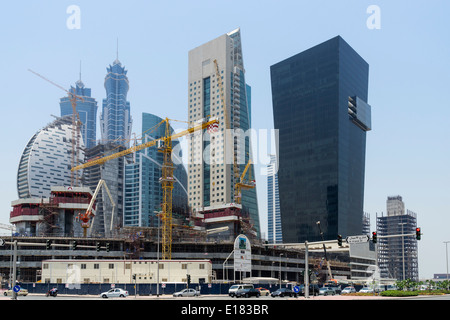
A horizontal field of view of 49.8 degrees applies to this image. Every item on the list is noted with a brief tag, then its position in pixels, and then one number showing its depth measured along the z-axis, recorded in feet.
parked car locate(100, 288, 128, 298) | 239.50
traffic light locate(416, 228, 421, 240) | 164.14
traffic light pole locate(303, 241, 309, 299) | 204.12
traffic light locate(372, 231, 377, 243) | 171.28
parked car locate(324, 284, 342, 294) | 304.34
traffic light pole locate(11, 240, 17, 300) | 201.77
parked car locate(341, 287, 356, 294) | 305.53
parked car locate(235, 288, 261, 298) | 223.92
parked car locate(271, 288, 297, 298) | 245.04
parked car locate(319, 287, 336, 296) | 285.23
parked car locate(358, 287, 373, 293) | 287.85
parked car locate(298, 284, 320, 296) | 265.13
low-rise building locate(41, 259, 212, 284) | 356.79
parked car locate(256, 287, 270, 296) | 288.84
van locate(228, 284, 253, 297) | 230.07
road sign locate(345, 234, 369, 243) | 180.14
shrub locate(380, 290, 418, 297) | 237.04
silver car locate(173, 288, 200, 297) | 253.85
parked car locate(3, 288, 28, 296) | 275.59
